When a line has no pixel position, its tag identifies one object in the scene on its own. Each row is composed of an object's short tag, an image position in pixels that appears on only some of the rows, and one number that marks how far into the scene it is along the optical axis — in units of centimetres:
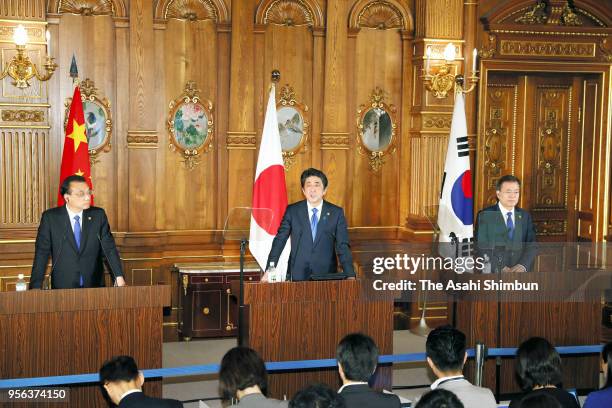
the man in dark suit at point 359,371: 751
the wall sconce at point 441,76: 1830
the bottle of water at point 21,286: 1137
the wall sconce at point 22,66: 1564
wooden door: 1966
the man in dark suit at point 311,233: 1326
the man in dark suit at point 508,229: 1366
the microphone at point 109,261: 1251
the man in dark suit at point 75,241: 1254
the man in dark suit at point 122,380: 771
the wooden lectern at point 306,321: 1179
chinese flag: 1564
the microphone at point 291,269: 1318
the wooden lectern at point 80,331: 1089
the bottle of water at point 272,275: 1209
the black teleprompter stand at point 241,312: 1208
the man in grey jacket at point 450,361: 789
